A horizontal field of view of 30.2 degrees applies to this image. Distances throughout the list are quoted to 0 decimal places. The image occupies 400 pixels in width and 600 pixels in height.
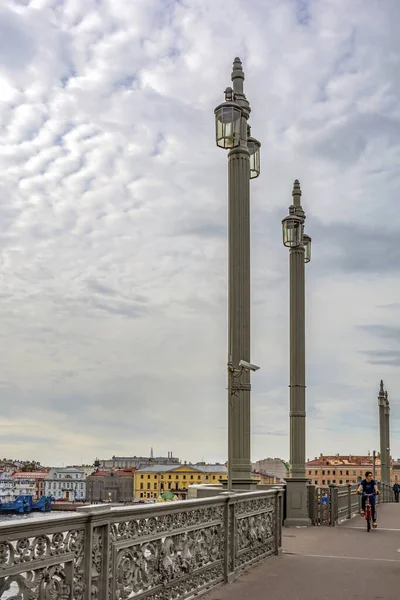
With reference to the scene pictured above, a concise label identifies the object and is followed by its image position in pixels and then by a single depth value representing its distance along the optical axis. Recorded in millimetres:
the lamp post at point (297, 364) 19375
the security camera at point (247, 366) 13233
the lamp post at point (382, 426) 40188
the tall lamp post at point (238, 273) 13594
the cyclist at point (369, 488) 17688
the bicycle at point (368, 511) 17750
